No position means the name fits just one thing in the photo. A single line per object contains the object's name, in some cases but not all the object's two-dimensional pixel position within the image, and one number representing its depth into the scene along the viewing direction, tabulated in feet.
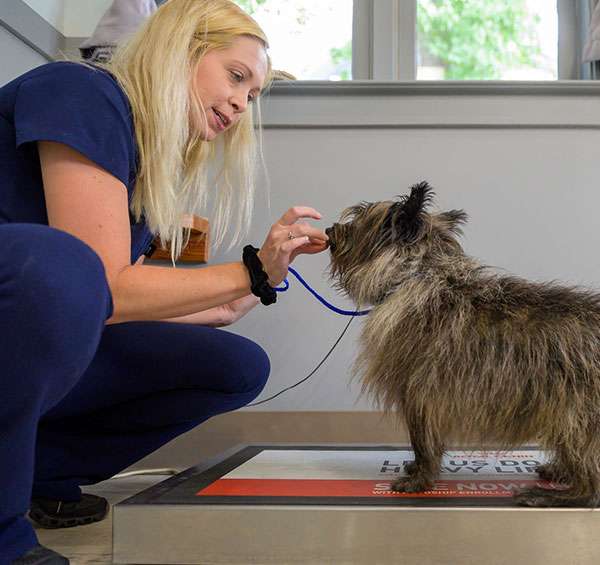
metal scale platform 4.12
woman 3.55
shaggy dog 4.33
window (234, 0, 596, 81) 9.27
